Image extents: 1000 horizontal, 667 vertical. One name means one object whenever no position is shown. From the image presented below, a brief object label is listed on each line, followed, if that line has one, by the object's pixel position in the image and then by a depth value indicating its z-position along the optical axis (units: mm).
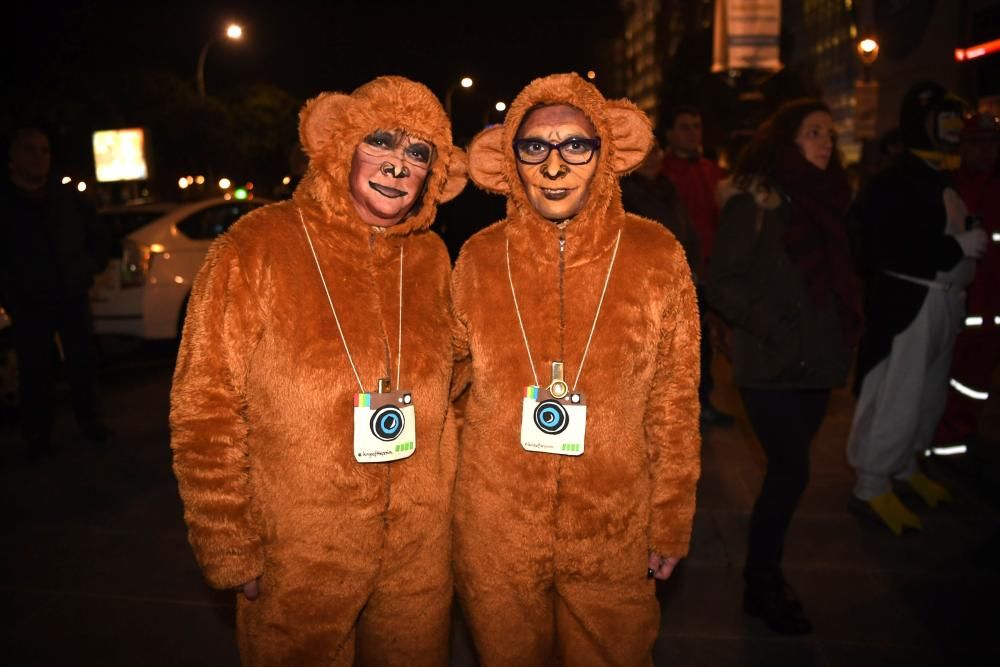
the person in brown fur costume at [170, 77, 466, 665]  1982
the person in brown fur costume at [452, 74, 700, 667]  2174
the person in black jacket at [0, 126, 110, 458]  5211
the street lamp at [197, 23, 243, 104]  23141
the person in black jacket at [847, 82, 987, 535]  4035
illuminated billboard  21578
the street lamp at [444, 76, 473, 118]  20625
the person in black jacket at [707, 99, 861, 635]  3199
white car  8023
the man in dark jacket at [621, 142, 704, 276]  4730
